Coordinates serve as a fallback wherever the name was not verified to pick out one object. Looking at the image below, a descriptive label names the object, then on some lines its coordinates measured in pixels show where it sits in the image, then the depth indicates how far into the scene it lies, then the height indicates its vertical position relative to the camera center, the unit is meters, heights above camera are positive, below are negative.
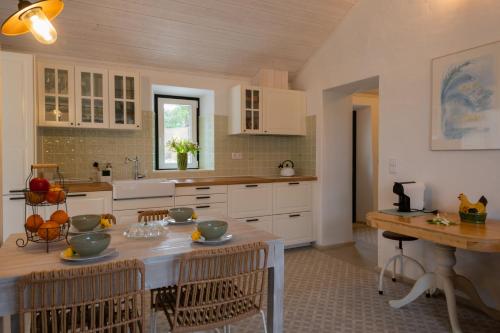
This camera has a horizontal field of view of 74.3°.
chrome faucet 3.94 -0.02
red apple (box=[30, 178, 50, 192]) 1.44 -0.09
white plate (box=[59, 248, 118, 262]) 1.35 -0.38
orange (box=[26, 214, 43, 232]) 1.51 -0.27
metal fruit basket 1.45 -0.28
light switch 3.30 -0.03
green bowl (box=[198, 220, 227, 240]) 1.62 -0.33
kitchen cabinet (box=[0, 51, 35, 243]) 2.89 +0.30
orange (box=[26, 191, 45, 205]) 1.43 -0.14
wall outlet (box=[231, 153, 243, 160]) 4.58 +0.11
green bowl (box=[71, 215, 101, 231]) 1.78 -0.31
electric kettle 4.61 -0.10
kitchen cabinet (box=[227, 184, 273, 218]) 3.88 -0.44
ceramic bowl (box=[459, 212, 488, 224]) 2.29 -0.39
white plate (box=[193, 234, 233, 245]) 1.60 -0.38
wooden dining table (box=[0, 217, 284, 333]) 1.23 -0.39
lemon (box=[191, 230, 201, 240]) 1.61 -0.35
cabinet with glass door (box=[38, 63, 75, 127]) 3.24 +0.70
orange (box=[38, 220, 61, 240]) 1.49 -0.29
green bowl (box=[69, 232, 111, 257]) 1.35 -0.33
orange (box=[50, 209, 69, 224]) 1.54 -0.24
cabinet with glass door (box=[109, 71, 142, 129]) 3.55 +0.70
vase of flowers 4.29 +0.20
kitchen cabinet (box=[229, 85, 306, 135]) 4.22 +0.70
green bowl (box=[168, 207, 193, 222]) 2.07 -0.32
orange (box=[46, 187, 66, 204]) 1.45 -0.13
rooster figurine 2.31 -0.31
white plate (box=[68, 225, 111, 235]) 1.76 -0.36
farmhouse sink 3.25 -0.25
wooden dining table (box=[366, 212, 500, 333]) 1.94 -0.48
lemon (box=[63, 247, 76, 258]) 1.37 -0.37
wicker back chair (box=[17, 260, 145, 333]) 1.14 -0.47
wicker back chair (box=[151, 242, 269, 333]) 1.42 -0.56
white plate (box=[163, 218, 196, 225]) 2.06 -0.36
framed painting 2.53 +0.52
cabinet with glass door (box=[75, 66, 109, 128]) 3.39 +0.71
